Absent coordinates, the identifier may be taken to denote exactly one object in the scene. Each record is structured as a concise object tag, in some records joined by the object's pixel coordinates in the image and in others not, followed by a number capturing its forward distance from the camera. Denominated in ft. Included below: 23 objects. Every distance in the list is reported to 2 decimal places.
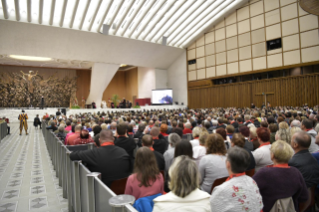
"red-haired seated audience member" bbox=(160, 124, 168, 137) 17.27
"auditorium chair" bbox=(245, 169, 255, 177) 9.25
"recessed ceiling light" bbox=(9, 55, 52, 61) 68.54
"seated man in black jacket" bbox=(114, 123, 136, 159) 12.67
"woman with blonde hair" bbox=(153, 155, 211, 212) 4.73
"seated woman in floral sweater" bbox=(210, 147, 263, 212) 5.29
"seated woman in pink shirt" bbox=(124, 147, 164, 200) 6.56
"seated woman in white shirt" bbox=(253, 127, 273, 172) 9.65
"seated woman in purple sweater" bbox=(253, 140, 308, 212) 6.50
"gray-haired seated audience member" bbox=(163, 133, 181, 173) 10.14
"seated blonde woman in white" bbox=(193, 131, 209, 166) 10.64
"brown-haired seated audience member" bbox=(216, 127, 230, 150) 13.44
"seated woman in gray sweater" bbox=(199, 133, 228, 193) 8.43
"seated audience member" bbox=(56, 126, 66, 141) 20.75
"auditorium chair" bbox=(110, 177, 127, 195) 8.56
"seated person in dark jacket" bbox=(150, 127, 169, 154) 13.09
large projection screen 81.00
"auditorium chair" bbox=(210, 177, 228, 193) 8.13
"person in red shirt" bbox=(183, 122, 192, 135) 20.07
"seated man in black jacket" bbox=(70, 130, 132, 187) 9.00
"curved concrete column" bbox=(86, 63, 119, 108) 72.22
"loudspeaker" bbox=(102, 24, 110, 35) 57.00
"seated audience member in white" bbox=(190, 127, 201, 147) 13.67
